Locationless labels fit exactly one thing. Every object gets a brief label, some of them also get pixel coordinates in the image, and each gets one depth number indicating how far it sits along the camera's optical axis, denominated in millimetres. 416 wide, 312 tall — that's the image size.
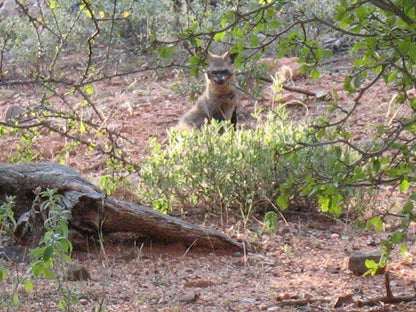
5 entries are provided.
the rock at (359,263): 9672
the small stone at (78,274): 8992
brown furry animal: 21109
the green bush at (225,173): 12758
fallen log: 10469
